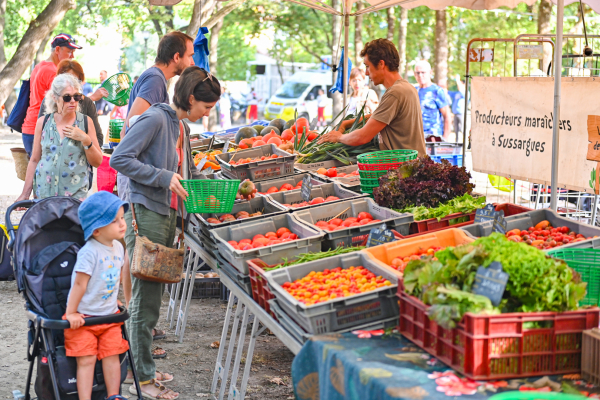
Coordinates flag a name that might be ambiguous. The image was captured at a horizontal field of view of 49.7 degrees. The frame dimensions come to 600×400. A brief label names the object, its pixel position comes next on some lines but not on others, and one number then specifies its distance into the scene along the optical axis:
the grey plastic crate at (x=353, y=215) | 3.66
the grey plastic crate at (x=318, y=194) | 4.65
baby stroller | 3.33
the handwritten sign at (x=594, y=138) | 4.11
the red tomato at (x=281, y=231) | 3.91
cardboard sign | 5.10
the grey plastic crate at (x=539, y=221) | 3.15
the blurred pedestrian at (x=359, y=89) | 9.49
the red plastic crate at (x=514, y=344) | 2.08
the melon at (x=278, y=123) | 7.54
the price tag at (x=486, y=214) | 3.50
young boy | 3.30
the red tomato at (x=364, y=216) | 4.08
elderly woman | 4.73
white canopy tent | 7.06
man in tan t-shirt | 4.87
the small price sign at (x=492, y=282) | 2.13
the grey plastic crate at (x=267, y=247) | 3.41
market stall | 2.13
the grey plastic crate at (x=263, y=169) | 5.37
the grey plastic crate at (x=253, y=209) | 4.16
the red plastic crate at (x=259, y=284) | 3.07
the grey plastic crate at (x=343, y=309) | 2.55
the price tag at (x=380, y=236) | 3.31
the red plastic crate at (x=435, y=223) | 3.80
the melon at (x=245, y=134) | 7.22
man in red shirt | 6.78
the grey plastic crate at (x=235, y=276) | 3.43
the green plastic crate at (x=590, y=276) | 2.67
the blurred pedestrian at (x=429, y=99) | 10.31
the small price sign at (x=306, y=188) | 4.48
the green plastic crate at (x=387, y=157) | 4.43
